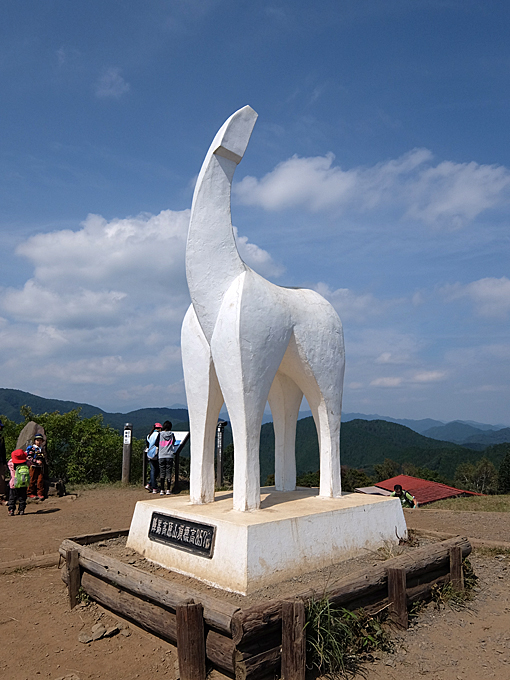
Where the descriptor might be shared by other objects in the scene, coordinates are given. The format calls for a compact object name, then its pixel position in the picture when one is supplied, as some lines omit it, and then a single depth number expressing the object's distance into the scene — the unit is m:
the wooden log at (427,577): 4.74
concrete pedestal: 4.30
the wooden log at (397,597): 4.37
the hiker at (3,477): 10.09
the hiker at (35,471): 10.55
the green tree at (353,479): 23.10
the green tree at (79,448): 14.38
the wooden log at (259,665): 3.25
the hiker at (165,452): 10.16
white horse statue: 5.08
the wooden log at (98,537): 5.77
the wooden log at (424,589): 4.67
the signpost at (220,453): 12.50
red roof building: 13.98
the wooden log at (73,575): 4.86
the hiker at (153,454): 10.29
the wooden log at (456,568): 5.18
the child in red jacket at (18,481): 8.67
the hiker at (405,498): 10.37
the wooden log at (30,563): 5.72
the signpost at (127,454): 12.38
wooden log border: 3.30
